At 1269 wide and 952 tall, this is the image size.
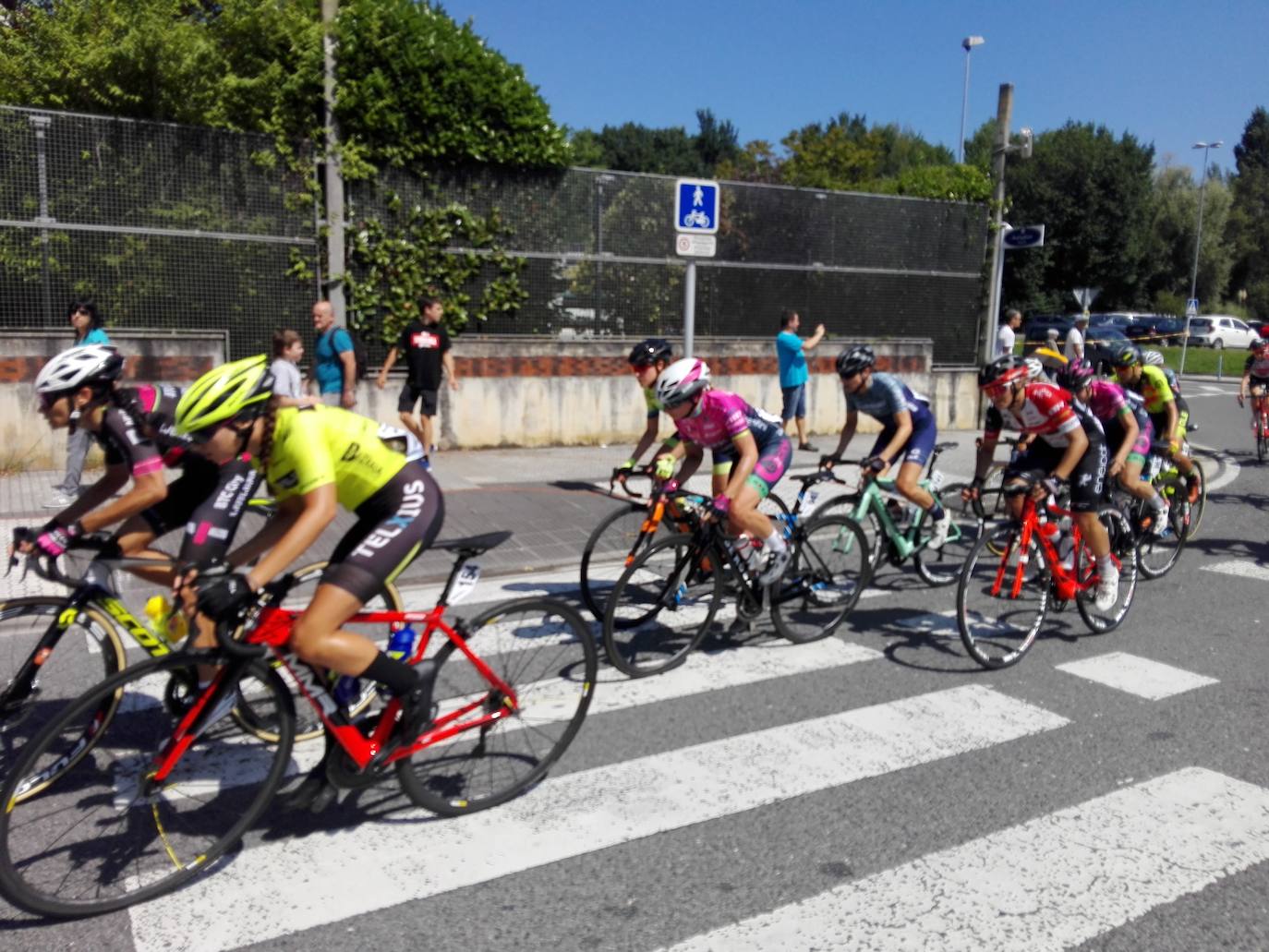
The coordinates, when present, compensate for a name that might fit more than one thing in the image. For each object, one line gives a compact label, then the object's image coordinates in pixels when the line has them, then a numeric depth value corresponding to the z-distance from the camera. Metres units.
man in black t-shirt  11.87
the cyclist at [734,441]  6.13
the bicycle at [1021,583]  6.50
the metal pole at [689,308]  10.03
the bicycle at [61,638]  4.60
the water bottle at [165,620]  4.36
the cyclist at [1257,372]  15.39
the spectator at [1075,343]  16.84
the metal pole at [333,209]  13.16
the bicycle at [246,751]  3.72
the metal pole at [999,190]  18.19
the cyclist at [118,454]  4.59
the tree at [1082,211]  58.50
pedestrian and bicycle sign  9.86
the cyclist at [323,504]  3.83
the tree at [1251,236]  71.62
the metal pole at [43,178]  11.45
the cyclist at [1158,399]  9.30
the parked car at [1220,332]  52.12
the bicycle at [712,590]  6.12
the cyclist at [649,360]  7.44
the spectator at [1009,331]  20.53
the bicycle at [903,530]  7.71
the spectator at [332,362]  10.77
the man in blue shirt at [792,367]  14.41
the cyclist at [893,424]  7.59
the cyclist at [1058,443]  6.76
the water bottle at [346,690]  4.12
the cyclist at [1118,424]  7.78
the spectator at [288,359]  9.54
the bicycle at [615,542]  6.94
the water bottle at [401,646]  4.36
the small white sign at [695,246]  9.84
